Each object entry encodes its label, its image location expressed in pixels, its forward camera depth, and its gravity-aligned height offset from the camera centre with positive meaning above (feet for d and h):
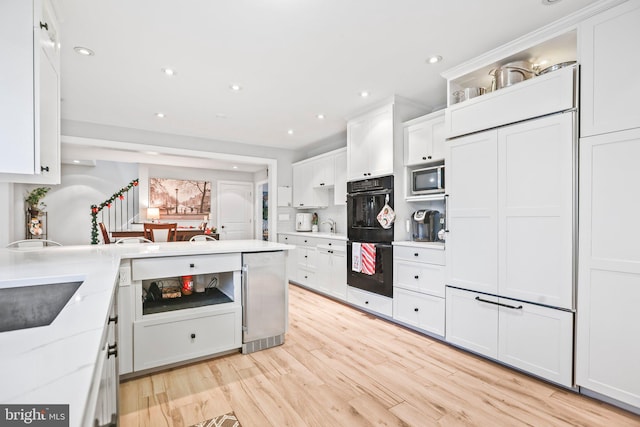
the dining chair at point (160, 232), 16.11 -1.09
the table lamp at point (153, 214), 23.56 -0.19
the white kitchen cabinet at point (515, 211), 6.72 +0.07
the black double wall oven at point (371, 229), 11.14 -0.64
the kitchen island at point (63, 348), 1.64 -0.97
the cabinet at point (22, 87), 4.70 +1.92
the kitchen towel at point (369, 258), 11.57 -1.73
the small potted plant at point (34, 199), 15.76 +0.60
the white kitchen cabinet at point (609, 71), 5.82 +2.82
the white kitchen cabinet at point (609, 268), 5.80 -1.06
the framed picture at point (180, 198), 24.34 +1.13
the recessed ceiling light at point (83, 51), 7.84 +4.13
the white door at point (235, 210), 26.50 +0.18
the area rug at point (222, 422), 5.68 -3.91
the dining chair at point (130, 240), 11.76 -1.12
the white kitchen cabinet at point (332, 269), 13.30 -2.54
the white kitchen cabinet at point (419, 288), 9.38 -2.41
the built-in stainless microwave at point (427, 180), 9.98 +1.11
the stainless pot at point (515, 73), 7.84 +3.60
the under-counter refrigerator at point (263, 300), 8.50 -2.48
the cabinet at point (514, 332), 6.71 -2.90
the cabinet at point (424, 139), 10.13 +2.55
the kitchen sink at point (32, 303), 4.18 -1.30
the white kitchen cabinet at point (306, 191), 17.05 +1.20
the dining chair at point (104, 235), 15.65 -1.21
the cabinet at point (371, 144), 11.32 +2.69
